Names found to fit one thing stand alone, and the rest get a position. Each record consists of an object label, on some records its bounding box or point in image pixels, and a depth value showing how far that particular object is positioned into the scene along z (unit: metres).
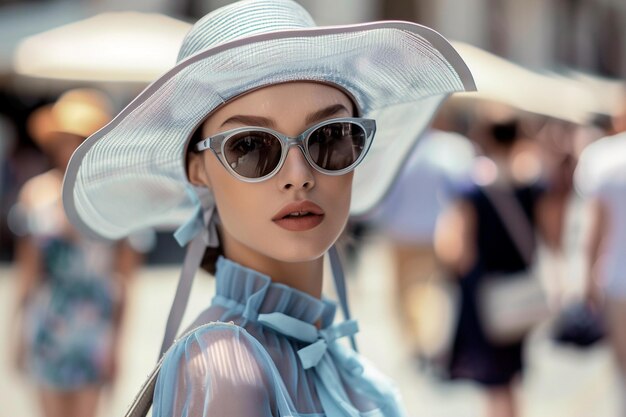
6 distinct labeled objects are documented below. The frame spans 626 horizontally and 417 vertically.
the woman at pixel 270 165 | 1.85
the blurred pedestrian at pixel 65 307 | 4.70
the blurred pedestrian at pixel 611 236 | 5.20
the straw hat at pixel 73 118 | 4.95
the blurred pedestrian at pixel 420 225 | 6.97
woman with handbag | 5.56
